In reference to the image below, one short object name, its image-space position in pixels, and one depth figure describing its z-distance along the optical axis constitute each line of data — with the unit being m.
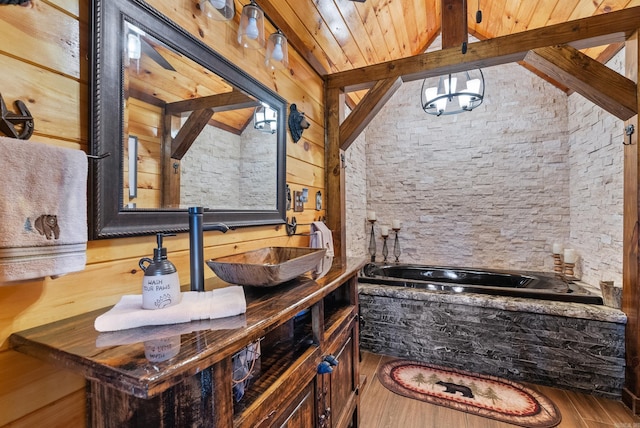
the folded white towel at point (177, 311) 0.68
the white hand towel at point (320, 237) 2.09
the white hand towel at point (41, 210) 0.59
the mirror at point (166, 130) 0.87
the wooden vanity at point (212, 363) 0.54
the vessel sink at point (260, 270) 0.93
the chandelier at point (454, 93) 2.71
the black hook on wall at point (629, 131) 1.85
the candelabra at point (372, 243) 4.18
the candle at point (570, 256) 3.11
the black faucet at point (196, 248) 0.92
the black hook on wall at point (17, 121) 0.68
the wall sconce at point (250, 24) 1.41
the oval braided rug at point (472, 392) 1.84
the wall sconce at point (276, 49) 1.62
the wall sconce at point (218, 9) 1.22
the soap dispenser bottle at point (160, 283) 0.74
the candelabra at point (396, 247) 4.13
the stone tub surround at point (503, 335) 1.99
